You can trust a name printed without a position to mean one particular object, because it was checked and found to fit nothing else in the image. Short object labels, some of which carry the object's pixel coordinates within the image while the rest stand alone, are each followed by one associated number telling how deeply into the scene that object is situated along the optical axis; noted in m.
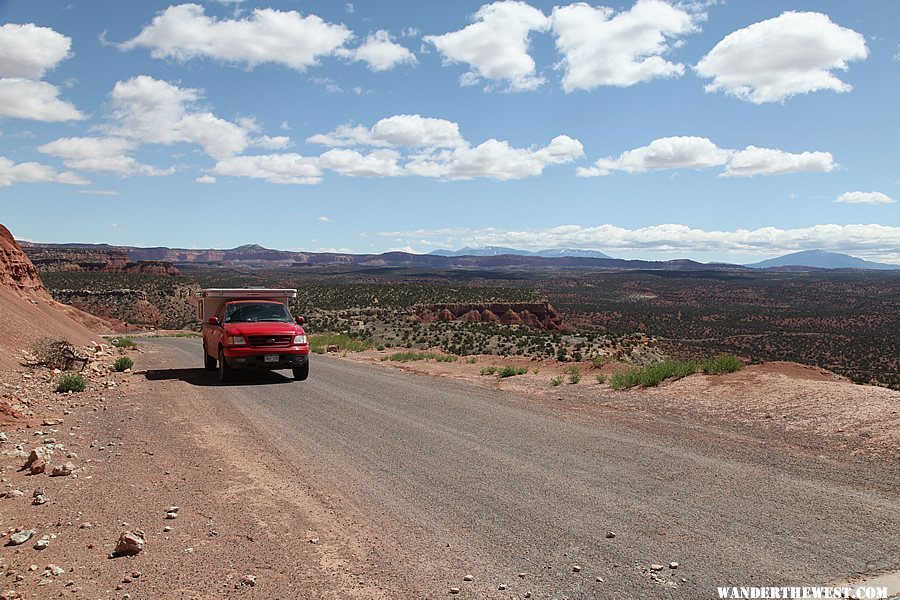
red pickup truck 14.27
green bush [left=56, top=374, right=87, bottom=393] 12.42
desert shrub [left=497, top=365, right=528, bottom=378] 17.98
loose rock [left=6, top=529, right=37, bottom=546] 5.02
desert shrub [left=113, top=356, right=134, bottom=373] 16.67
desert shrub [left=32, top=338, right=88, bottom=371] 15.62
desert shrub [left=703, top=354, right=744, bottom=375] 13.79
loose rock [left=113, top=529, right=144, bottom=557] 4.79
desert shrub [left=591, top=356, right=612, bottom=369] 18.64
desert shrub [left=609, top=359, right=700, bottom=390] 13.86
